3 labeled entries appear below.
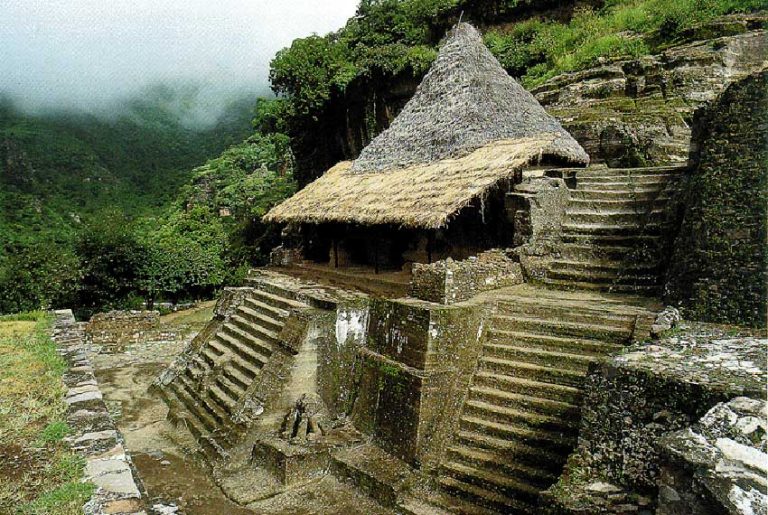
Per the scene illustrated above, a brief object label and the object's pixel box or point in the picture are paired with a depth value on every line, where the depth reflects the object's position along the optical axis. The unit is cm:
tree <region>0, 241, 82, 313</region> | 1645
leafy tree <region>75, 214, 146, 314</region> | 1912
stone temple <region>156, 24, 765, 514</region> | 634
